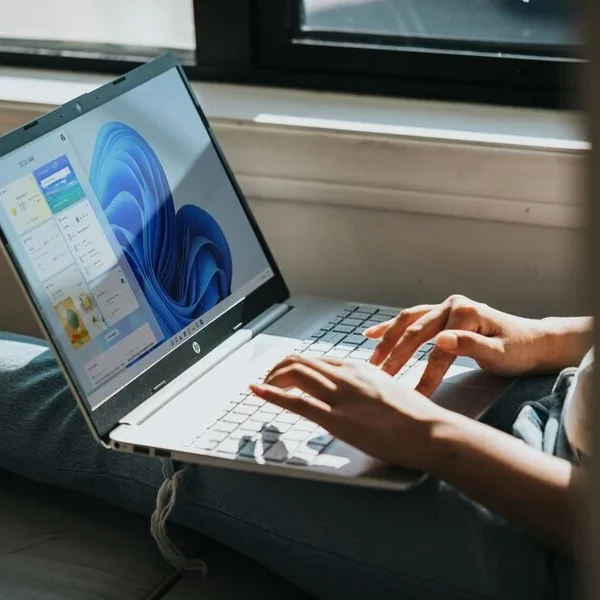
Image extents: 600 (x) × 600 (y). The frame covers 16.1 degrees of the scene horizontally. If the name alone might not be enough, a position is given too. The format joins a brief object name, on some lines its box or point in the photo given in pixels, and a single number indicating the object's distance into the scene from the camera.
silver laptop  1.62
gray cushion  1.64
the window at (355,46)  1.93
